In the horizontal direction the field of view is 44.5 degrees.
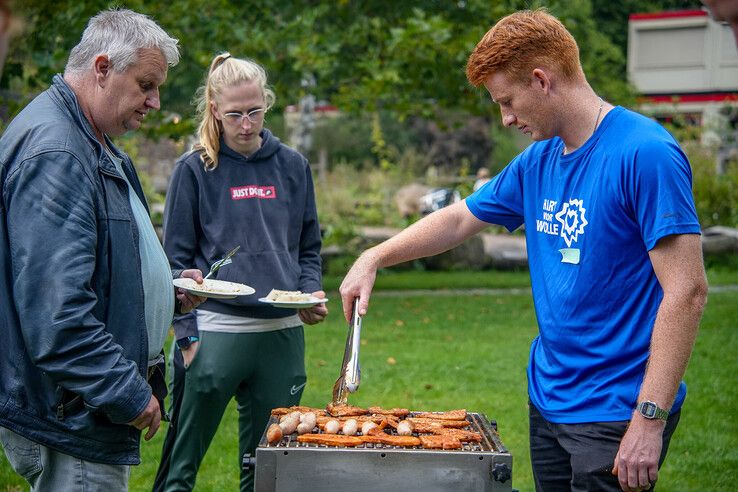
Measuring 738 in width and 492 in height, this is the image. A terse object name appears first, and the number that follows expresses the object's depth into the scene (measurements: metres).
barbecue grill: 2.88
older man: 2.64
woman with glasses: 4.32
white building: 37.72
